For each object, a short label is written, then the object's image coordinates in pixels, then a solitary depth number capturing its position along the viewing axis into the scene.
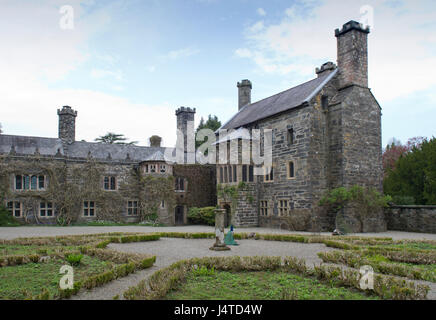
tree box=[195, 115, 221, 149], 51.34
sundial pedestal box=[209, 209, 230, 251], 14.03
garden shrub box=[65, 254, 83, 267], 10.27
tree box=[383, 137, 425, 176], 44.03
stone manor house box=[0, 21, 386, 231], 23.55
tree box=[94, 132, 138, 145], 56.25
